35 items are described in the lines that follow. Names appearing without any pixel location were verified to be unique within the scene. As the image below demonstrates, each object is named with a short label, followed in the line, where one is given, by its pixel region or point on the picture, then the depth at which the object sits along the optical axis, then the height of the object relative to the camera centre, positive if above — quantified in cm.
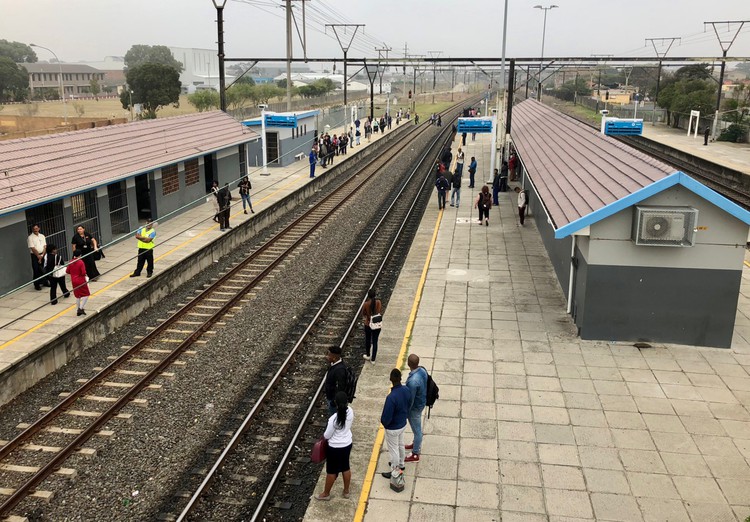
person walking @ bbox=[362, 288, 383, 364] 1139 -387
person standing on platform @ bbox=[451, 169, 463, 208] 2545 -330
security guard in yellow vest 1545 -356
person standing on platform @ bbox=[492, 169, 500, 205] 2614 -348
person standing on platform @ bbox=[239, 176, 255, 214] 2273 -327
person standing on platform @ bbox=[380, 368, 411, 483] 761 -366
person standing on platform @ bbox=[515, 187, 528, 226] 2239 -349
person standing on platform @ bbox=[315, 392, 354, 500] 724 -379
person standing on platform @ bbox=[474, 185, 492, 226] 2220 -349
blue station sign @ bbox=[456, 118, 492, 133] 3081 -119
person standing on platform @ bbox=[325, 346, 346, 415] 836 -349
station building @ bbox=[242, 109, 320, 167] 3350 -230
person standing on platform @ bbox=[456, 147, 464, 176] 2599 -272
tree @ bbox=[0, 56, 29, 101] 8525 +112
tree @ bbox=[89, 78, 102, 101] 9888 +68
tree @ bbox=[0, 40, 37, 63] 13538 +817
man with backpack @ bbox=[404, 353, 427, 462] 808 -367
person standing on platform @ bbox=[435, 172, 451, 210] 2525 -338
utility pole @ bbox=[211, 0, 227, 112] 2648 +244
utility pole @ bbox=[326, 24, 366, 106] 5212 +549
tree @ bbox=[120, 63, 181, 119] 6850 +66
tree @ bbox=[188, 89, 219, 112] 6744 -67
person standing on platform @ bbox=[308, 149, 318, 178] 3062 -305
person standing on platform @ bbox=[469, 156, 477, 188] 2919 -309
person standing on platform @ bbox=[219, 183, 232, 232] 2048 -348
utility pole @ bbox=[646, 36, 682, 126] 6479 -142
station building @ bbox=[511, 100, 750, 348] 1135 -272
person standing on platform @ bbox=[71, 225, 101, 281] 1470 -345
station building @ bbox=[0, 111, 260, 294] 1471 -229
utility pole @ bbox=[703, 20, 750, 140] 4702 +57
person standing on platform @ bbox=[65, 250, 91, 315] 1295 -365
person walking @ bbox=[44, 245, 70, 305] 1391 -380
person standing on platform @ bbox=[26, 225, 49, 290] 1441 -344
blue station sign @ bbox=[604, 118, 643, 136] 3108 -122
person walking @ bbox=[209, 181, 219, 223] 2106 -334
